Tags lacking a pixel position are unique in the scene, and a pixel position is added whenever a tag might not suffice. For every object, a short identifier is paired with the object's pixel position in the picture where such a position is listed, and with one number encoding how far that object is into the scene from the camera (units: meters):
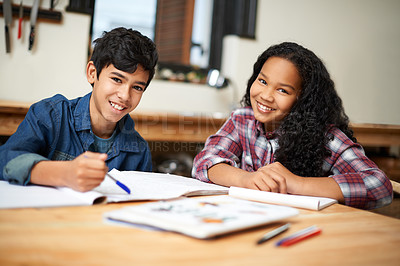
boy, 1.10
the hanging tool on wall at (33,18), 2.24
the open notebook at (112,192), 0.69
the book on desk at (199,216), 0.54
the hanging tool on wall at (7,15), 2.17
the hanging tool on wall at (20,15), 2.23
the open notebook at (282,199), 0.82
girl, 1.20
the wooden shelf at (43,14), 2.23
